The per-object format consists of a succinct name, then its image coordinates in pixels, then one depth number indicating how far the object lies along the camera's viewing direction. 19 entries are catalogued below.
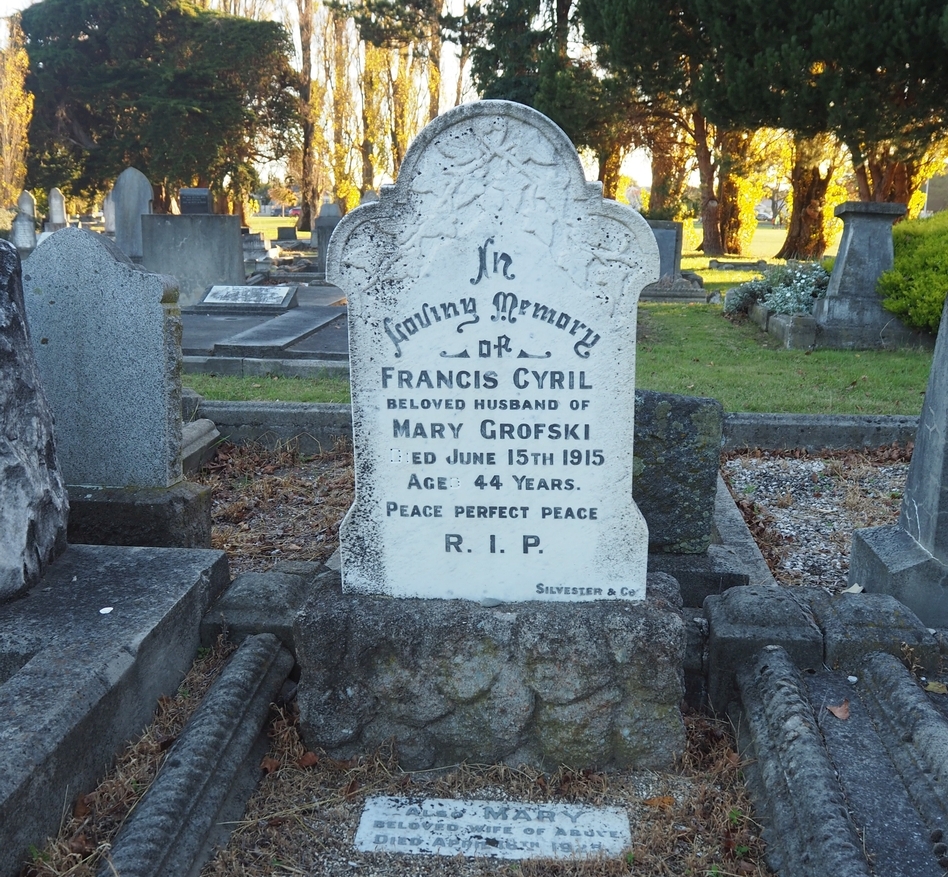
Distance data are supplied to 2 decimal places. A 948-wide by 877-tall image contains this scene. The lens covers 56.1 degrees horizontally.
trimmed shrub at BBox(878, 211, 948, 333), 10.07
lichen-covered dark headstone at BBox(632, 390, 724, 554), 3.87
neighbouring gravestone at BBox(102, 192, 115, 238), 26.48
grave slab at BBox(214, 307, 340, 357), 9.02
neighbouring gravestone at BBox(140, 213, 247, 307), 14.96
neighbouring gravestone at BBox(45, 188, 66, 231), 26.98
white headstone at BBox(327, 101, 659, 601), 2.68
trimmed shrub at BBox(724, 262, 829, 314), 11.90
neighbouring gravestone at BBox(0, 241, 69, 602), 3.02
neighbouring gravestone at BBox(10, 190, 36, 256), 22.66
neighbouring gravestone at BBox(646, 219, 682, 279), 17.53
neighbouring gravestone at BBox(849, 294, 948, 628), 3.51
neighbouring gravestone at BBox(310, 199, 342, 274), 21.84
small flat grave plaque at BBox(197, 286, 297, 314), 12.73
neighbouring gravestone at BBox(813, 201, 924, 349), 10.70
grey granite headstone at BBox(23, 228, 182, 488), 3.98
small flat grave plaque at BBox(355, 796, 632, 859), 2.48
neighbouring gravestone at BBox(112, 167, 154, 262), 18.83
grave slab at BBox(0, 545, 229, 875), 2.23
